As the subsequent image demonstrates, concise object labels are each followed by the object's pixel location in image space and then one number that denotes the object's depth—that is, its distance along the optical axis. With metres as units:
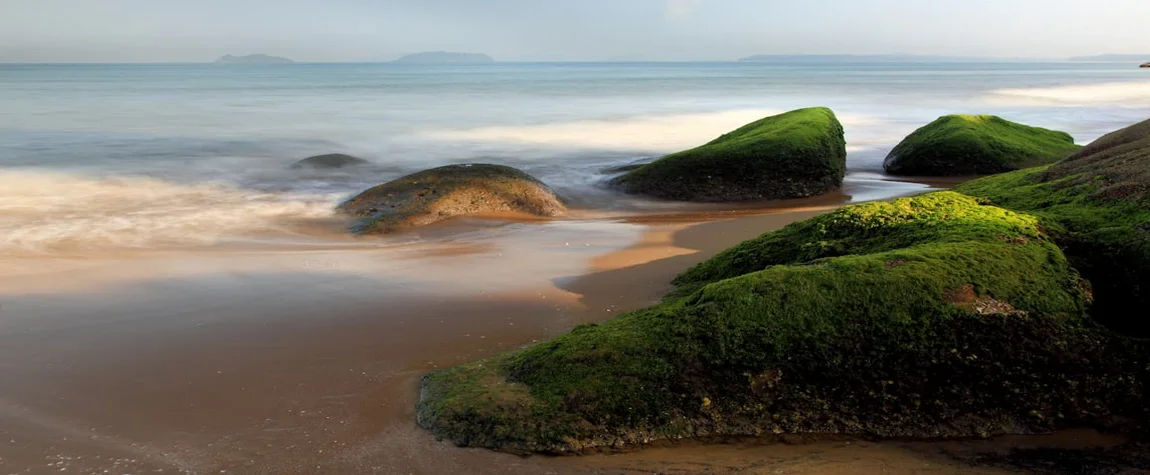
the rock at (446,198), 10.05
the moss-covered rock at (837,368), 3.73
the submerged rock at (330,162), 15.73
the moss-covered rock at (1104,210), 4.16
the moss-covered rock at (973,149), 14.84
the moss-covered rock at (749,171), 12.32
